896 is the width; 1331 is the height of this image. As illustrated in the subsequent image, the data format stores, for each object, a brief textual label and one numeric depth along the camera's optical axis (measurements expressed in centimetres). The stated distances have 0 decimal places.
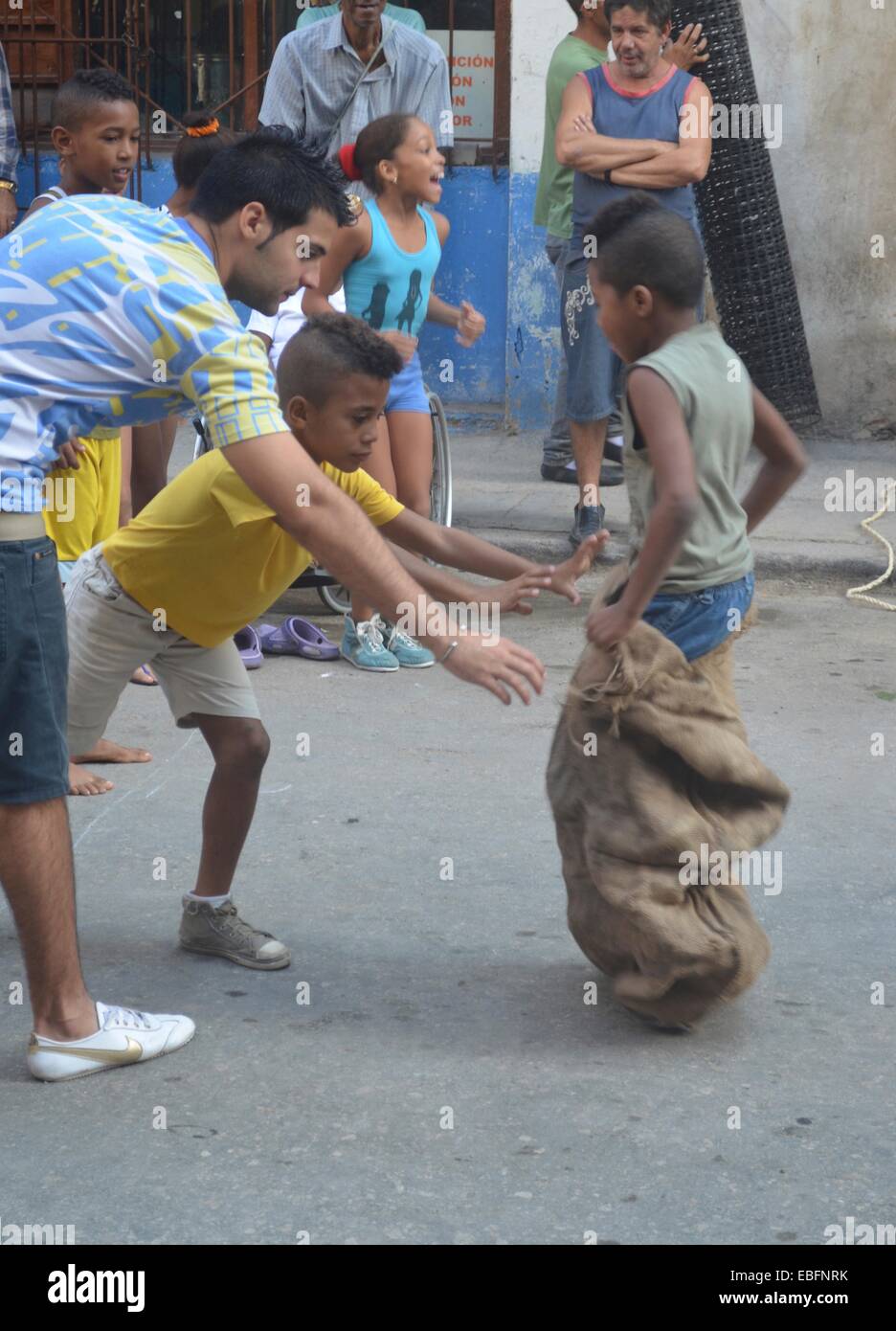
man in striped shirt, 751
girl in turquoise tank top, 598
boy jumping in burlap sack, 334
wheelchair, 677
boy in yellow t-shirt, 348
